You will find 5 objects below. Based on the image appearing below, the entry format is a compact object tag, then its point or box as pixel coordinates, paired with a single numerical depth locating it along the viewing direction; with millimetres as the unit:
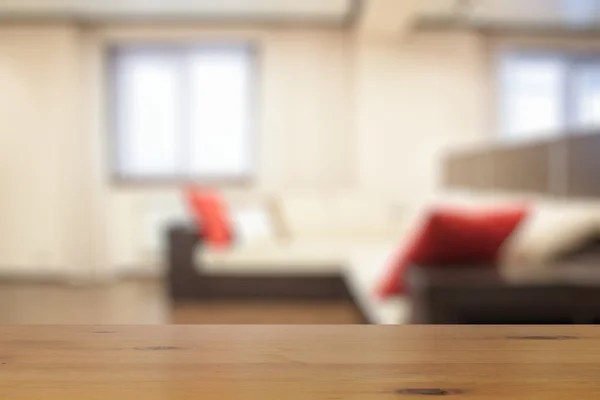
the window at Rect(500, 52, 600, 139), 6262
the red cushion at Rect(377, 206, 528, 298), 1933
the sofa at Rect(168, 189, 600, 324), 1772
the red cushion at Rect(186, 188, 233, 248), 4133
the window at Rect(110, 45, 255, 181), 6121
